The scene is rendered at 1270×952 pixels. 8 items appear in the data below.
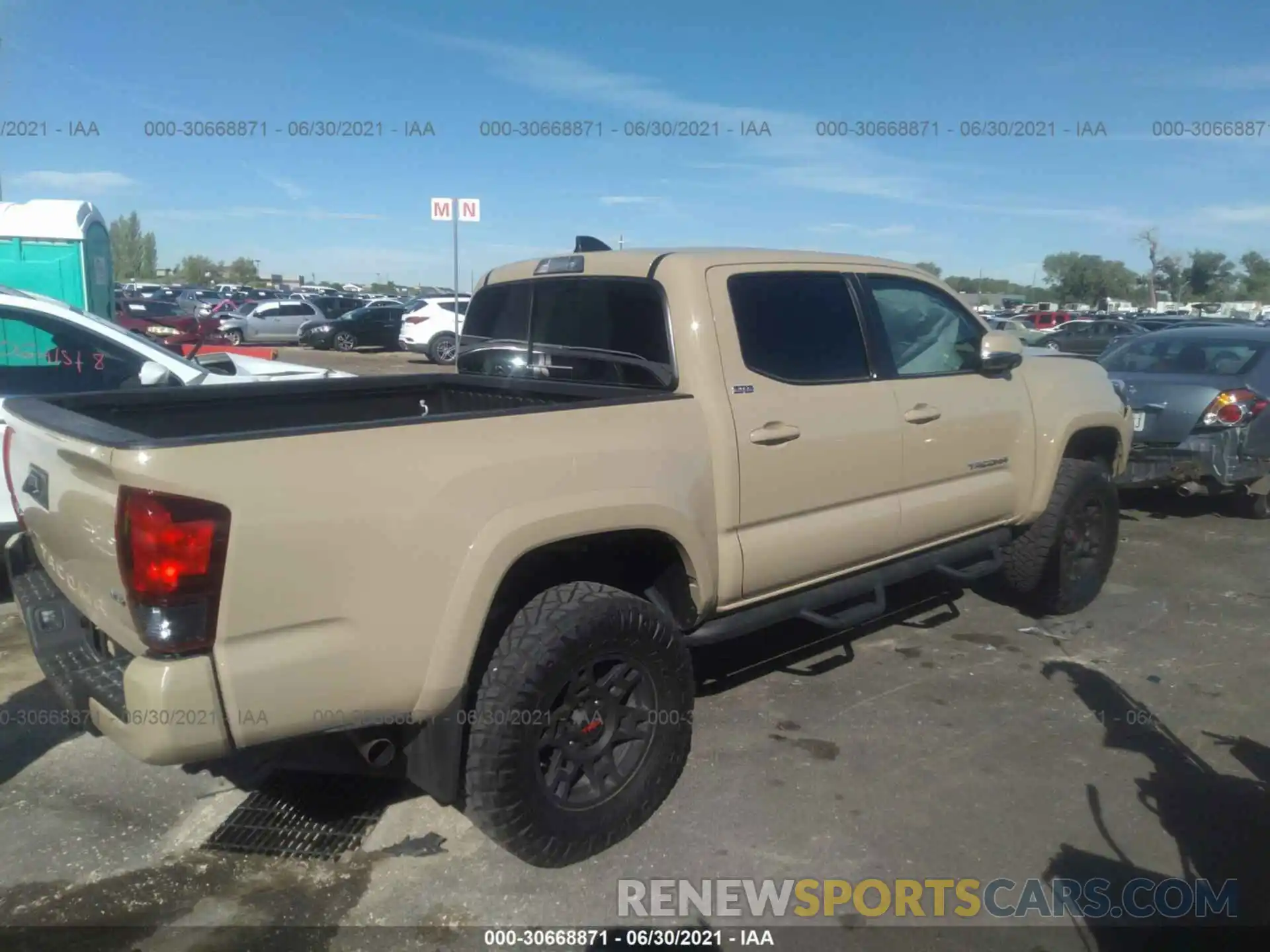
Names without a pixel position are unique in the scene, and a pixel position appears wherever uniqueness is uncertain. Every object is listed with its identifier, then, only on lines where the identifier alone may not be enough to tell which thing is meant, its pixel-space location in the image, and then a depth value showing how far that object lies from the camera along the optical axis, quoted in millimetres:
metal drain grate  3426
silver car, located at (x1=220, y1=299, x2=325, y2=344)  31469
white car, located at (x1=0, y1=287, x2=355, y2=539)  6027
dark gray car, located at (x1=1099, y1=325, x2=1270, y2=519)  7555
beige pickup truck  2568
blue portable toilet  10852
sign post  13719
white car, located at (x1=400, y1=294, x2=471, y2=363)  24594
